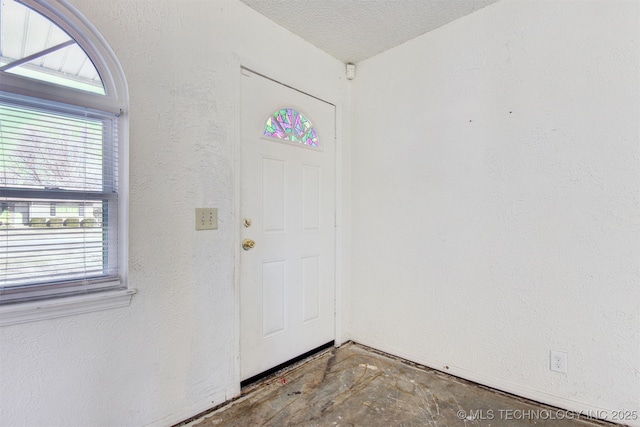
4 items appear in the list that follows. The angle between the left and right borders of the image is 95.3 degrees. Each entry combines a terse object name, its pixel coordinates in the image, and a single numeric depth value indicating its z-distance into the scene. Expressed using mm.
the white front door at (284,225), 1891
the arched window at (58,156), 1139
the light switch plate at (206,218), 1615
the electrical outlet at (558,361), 1625
